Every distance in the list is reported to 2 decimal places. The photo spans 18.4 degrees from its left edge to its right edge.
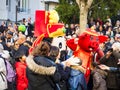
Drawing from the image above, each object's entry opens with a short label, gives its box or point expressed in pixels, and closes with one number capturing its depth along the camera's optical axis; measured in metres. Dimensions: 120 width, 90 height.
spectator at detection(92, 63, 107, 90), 7.38
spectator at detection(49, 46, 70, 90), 6.42
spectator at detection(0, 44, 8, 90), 7.19
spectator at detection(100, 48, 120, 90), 7.45
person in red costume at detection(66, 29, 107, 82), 7.47
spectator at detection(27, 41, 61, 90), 5.96
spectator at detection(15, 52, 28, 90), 7.76
